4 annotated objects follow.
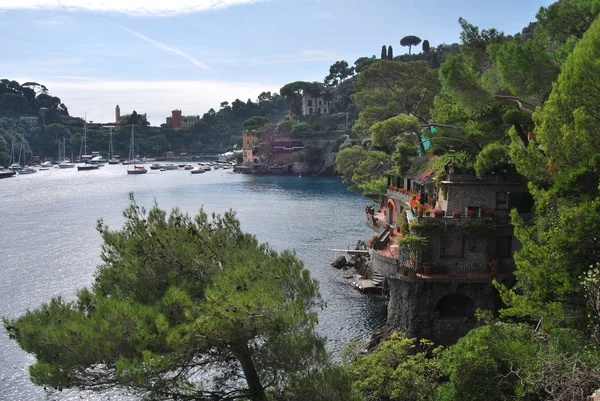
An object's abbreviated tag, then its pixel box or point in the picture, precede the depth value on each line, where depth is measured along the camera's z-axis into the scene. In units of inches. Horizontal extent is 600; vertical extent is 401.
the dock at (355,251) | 1724.9
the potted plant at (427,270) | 1076.5
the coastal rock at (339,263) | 1742.1
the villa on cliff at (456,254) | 1074.1
